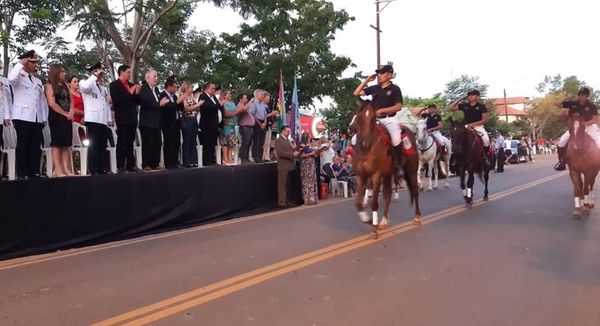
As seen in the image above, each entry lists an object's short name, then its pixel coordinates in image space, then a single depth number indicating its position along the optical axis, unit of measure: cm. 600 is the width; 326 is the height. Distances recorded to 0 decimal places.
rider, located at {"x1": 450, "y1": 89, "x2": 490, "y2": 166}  1282
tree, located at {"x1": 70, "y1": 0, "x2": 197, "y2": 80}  1841
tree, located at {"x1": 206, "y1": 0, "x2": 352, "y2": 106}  2683
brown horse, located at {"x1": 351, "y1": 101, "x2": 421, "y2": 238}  841
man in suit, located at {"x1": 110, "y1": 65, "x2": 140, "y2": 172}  1029
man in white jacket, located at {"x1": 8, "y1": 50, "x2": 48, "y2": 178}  874
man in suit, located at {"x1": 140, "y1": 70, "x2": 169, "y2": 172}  1082
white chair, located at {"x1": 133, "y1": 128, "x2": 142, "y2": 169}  1124
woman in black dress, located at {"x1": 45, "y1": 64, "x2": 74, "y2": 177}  920
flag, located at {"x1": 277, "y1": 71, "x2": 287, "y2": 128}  1726
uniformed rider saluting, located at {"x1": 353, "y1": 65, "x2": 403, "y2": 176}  921
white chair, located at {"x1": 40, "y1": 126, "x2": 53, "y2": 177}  981
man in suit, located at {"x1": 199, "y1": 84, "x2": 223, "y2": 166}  1243
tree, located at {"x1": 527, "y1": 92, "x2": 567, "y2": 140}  7775
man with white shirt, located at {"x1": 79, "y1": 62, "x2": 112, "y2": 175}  985
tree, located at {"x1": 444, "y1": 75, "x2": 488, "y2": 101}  6612
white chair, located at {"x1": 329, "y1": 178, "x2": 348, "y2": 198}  1649
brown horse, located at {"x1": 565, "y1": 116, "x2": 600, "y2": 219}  1034
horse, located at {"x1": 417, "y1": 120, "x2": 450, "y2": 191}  1636
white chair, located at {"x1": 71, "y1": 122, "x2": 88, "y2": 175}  1015
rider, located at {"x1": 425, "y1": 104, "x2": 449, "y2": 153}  1662
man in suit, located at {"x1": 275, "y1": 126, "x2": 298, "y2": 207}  1349
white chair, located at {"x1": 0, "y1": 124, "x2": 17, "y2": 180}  897
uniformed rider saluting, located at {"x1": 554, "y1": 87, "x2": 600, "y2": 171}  1048
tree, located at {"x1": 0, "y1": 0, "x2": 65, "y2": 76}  1973
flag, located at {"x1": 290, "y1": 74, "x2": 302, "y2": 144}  1630
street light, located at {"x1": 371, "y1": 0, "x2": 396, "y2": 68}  2984
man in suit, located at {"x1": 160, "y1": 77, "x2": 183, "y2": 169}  1145
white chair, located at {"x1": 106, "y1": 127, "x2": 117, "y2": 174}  1067
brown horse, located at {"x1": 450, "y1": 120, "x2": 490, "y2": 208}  1268
